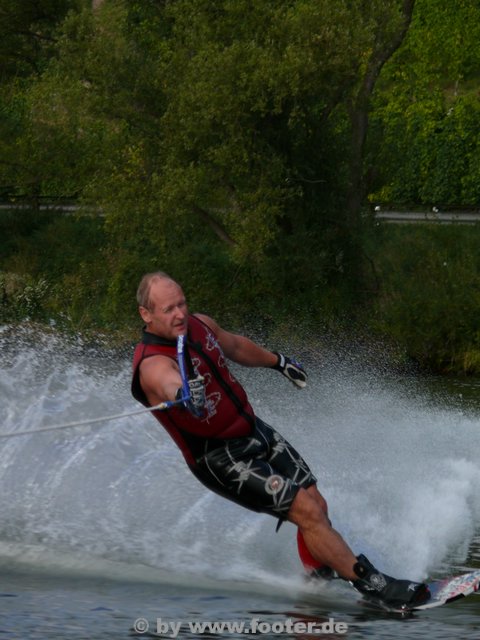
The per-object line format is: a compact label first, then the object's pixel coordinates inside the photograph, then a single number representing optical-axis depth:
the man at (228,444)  11.61
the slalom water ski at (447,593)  11.49
